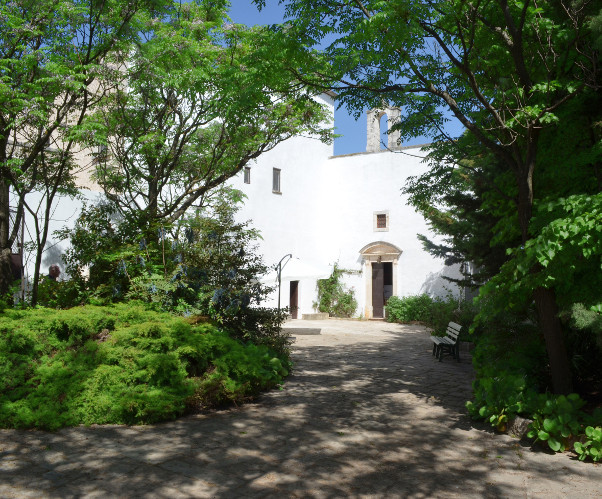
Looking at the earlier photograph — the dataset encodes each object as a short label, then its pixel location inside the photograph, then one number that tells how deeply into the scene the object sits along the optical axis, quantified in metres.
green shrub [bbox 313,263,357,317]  24.39
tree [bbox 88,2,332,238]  9.84
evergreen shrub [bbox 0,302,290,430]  5.75
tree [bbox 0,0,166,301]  8.61
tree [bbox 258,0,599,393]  5.86
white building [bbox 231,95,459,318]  22.38
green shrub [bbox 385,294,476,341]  18.85
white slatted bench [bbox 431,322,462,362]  10.80
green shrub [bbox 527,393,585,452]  5.00
